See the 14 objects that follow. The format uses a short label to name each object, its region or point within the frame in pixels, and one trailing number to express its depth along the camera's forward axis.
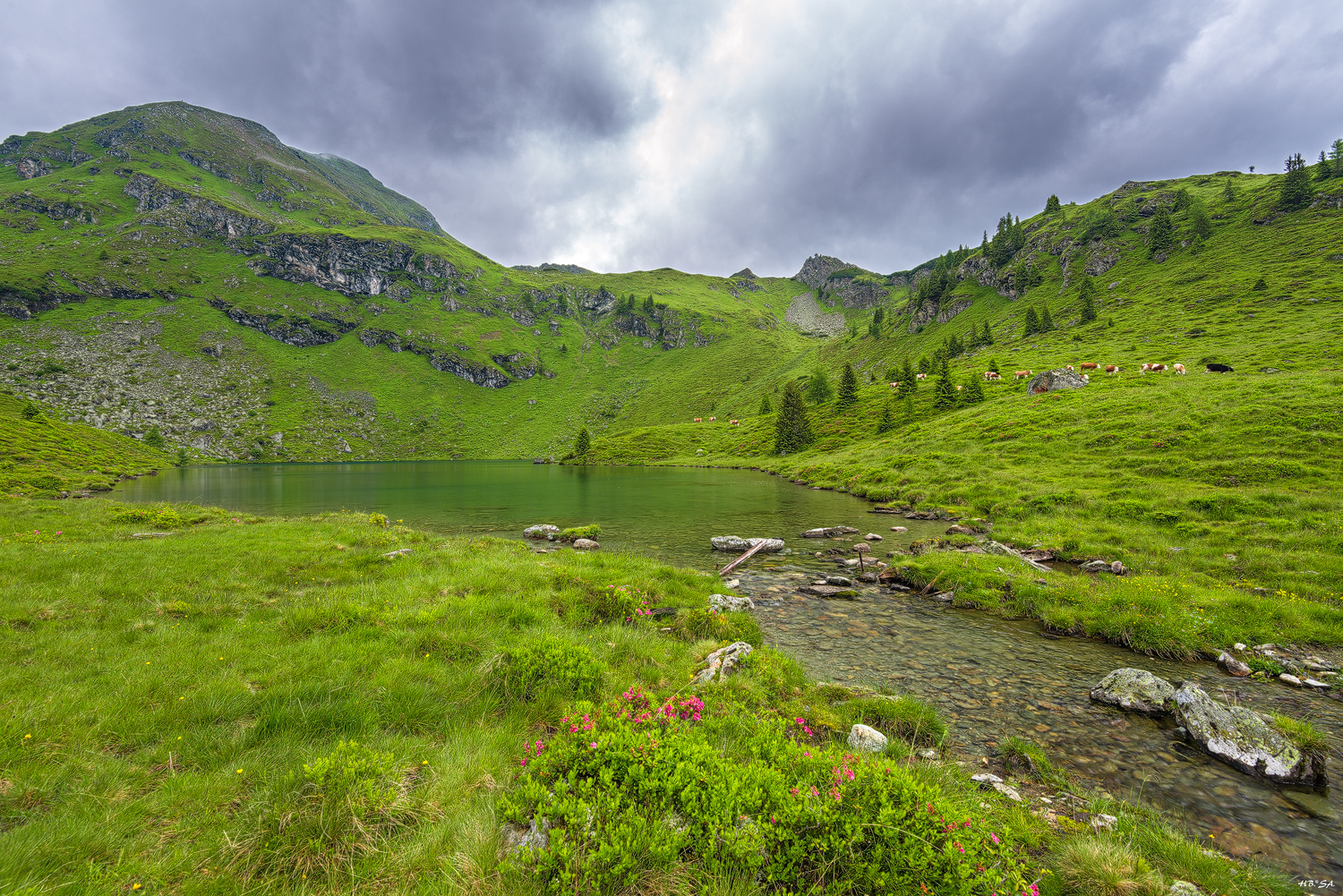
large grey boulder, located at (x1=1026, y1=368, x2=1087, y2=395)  57.51
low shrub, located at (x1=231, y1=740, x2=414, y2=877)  3.99
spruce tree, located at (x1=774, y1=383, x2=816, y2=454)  87.44
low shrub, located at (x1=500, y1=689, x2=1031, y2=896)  4.20
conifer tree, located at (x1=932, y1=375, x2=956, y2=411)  73.19
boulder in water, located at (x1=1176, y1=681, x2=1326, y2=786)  7.52
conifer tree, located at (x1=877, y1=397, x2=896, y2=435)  75.06
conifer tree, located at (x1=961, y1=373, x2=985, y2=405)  69.38
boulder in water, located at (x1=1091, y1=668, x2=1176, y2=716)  9.30
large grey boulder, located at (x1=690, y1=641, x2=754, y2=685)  9.25
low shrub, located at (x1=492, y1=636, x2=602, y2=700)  7.96
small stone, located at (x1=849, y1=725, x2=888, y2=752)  7.49
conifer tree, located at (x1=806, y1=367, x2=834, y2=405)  114.12
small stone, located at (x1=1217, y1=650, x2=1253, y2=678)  10.98
